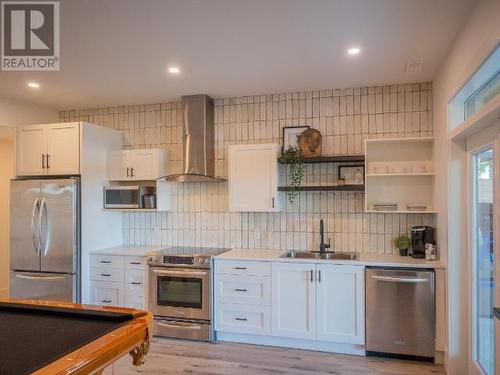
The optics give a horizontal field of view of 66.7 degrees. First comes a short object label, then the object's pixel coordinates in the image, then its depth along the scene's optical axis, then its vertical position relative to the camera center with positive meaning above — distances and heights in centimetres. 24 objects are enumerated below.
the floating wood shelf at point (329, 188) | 393 +10
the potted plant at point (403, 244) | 389 -48
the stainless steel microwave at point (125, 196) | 452 +1
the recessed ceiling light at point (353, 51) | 307 +120
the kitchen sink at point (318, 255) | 405 -63
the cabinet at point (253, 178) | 413 +21
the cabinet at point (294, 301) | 361 -104
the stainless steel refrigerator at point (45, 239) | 424 -48
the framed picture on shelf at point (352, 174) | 409 +25
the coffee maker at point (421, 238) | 374 -41
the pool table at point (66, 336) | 152 -66
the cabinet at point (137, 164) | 455 +40
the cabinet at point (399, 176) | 392 +22
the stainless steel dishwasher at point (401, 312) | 342 -106
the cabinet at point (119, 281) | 426 -95
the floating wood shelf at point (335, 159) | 394 +40
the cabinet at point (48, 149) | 436 +56
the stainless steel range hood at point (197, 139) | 438 +68
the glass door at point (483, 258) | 256 -44
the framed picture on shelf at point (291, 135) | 432 +71
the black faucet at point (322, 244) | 418 -52
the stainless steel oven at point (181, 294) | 397 -103
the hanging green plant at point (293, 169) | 412 +32
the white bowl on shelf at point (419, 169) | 383 +29
